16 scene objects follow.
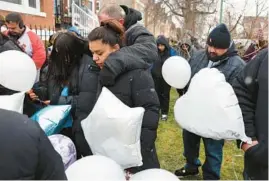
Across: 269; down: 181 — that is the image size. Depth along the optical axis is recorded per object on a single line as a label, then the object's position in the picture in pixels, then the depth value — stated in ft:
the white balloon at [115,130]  5.52
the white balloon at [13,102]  5.67
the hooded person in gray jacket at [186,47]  28.58
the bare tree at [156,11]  68.08
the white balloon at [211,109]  6.00
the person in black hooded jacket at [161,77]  19.57
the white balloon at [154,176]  5.16
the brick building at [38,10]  27.68
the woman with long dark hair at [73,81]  6.75
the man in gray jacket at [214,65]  9.33
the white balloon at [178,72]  8.97
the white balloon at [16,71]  6.83
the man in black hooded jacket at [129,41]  6.17
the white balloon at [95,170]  4.84
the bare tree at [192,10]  47.62
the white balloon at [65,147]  6.06
